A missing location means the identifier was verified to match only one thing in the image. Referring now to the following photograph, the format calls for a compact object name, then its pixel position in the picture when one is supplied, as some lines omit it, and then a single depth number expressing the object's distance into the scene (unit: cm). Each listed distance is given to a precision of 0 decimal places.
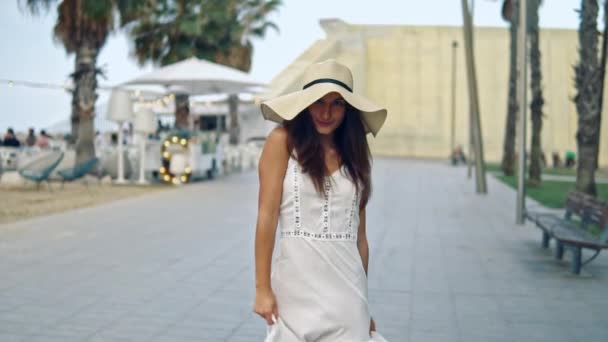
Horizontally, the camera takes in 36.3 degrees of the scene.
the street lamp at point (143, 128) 2070
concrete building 5147
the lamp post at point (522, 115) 1330
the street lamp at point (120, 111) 2081
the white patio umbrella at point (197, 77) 2200
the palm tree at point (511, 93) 2677
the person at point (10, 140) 2408
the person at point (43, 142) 2682
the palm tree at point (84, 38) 2100
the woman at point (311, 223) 316
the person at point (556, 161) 4169
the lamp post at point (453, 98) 4221
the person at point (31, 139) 2883
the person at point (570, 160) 4088
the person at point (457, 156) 3675
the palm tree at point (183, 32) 3061
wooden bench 831
